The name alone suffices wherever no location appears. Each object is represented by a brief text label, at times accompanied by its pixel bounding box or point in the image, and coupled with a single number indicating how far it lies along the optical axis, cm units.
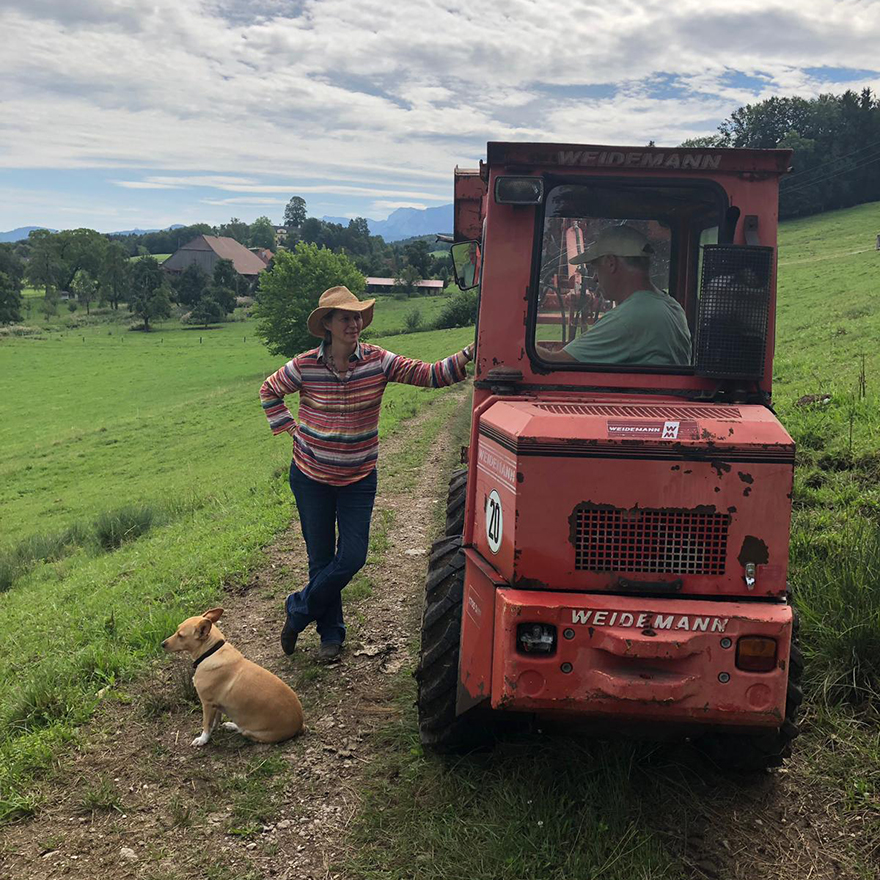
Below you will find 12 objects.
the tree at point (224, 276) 8094
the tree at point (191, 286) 7825
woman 455
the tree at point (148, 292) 7138
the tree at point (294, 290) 4531
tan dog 398
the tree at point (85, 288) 8481
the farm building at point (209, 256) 11175
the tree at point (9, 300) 6862
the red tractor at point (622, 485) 282
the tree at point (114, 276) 8450
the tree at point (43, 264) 8744
